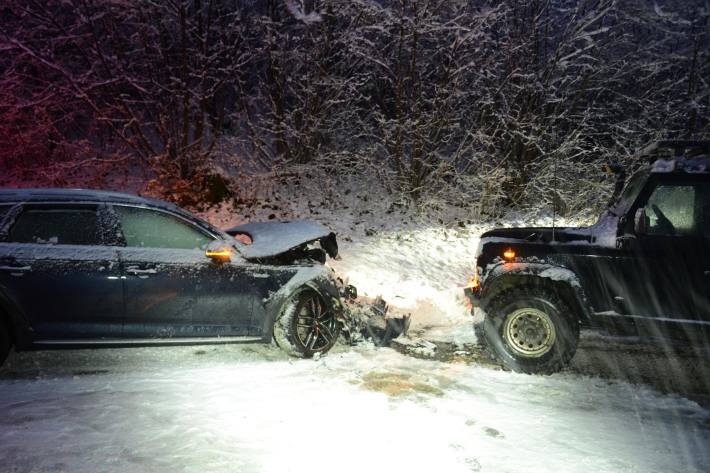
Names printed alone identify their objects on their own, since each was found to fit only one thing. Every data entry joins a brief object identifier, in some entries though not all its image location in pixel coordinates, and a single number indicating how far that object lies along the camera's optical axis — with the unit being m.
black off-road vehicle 5.07
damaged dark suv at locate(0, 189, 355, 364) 4.76
